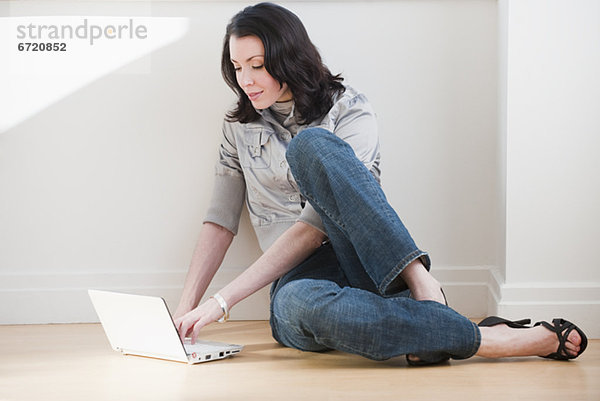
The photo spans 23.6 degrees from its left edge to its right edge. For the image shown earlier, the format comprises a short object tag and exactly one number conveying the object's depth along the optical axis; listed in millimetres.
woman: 3319
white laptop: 3376
